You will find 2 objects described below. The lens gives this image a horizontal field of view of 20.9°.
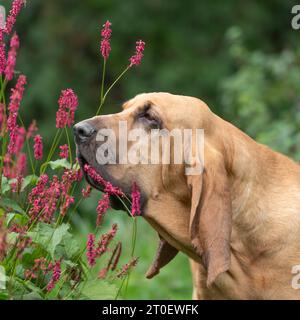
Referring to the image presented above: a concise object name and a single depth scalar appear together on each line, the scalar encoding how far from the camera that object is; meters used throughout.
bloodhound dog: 3.89
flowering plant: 3.59
